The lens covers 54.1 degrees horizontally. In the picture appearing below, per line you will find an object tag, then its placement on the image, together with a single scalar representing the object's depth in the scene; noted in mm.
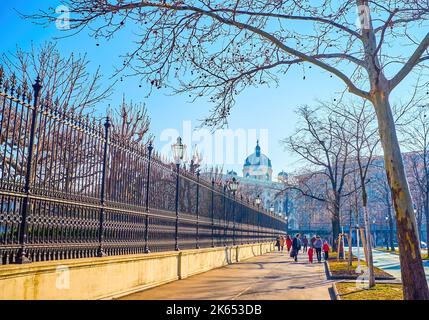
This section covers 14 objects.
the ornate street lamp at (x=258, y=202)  34184
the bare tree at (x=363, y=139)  12969
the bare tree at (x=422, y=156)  25527
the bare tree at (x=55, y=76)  15889
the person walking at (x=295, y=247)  26203
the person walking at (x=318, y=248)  25286
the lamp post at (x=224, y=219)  20709
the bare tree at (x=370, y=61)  7055
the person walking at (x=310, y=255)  24945
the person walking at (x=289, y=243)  34131
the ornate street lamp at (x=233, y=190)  22859
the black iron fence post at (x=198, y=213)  16138
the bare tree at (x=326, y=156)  26766
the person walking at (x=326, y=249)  25612
